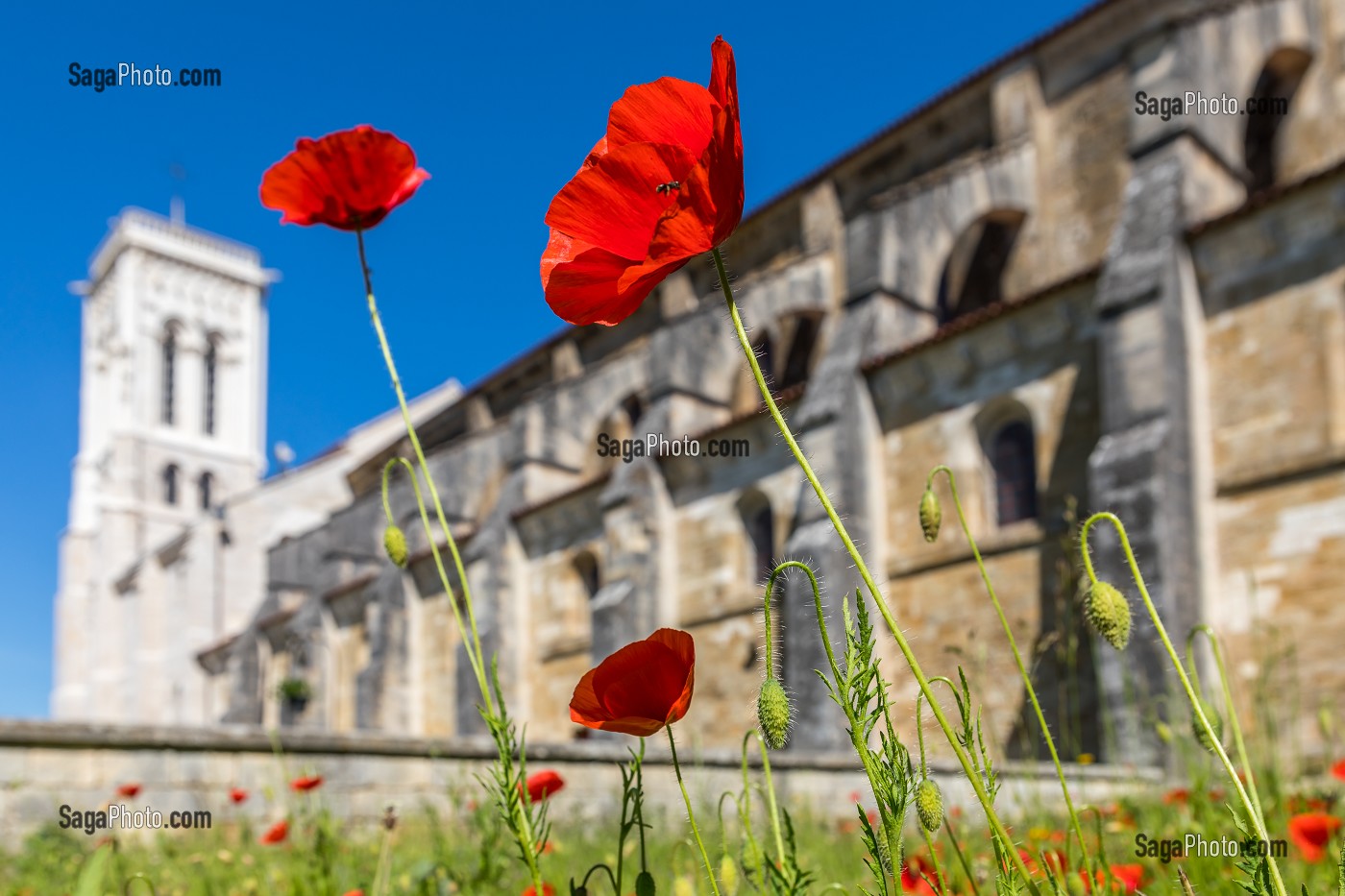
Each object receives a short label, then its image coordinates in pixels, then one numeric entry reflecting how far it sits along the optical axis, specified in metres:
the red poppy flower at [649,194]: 0.23
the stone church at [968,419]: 9.13
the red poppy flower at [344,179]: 0.37
